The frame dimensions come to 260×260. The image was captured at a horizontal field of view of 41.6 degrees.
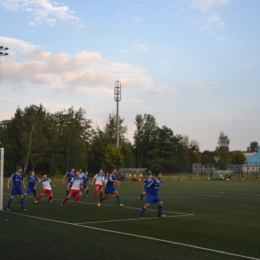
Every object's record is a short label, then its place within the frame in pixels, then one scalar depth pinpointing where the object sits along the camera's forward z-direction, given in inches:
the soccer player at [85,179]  975.9
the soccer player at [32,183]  738.8
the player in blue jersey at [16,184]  629.3
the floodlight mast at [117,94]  2713.1
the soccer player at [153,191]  507.2
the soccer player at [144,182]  604.4
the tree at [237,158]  4584.2
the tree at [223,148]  4530.5
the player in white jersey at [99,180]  903.8
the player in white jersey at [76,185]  700.7
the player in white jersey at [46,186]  748.9
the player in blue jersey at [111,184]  700.6
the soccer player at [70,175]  882.9
